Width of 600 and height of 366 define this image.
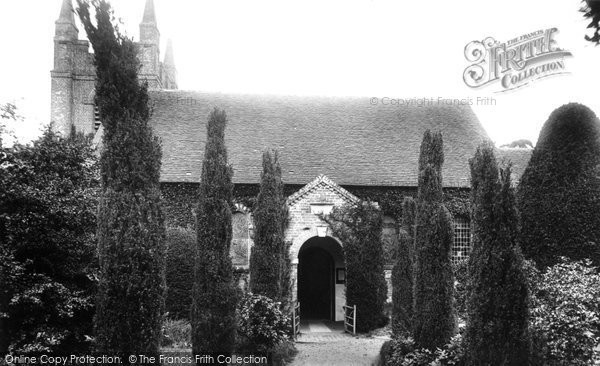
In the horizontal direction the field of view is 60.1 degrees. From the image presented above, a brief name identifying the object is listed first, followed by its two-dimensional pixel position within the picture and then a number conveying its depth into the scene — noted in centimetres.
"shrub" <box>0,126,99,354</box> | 991
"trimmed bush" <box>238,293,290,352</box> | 1368
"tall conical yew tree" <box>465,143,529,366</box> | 912
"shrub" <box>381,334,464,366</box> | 1085
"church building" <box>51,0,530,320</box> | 2194
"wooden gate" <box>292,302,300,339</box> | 1750
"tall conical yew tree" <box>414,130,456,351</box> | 1202
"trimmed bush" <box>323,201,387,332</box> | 1894
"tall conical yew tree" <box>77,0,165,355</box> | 858
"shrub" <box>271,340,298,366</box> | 1409
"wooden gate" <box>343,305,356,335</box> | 1884
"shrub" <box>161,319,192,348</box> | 1561
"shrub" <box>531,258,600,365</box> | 1016
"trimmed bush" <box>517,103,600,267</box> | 1357
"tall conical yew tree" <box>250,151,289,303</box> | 1566
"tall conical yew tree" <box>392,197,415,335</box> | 1580
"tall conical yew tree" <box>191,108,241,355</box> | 1289
